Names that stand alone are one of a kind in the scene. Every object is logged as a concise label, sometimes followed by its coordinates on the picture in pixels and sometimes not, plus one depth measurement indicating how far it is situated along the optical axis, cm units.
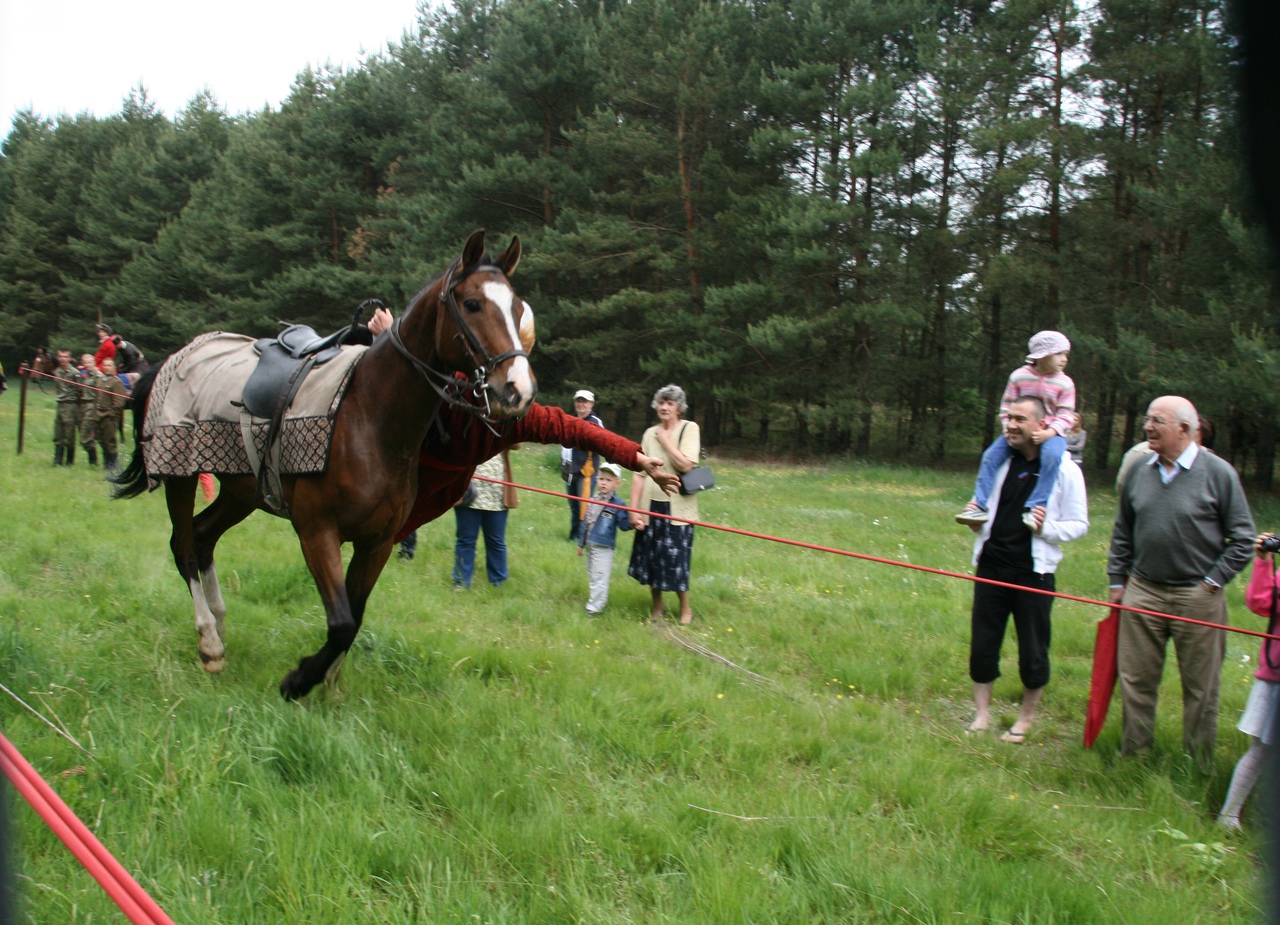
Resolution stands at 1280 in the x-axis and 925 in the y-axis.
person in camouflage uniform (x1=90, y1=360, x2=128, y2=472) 1345
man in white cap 998
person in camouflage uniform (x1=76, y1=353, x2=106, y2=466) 1351
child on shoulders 516
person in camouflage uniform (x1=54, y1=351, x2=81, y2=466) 1338
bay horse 365
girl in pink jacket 388
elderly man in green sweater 457
